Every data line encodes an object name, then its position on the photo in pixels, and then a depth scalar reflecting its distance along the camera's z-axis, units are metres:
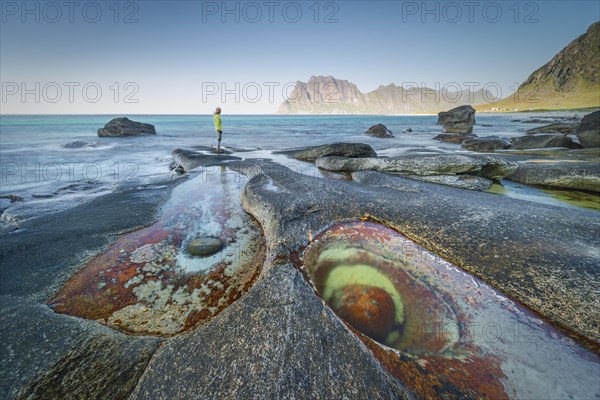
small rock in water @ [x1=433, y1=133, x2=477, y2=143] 21.36
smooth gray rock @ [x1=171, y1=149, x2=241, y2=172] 10.95
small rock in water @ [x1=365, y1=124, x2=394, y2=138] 28.97
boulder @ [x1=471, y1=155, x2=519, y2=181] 8.00
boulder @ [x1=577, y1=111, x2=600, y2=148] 12.42
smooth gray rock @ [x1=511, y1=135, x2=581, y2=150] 13.48
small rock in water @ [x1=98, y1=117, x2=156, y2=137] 30.19
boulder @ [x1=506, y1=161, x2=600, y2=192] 7.12
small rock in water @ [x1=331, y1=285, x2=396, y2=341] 2.46
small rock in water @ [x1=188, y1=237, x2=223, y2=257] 4.11
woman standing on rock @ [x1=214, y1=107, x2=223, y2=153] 14.41
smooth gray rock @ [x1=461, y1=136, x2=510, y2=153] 15.30
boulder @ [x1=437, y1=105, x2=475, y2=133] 33.89
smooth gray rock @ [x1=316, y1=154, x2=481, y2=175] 7.88
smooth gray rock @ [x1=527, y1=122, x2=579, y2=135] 21.91
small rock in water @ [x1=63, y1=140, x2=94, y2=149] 20.80
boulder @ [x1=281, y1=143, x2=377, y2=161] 11.72
